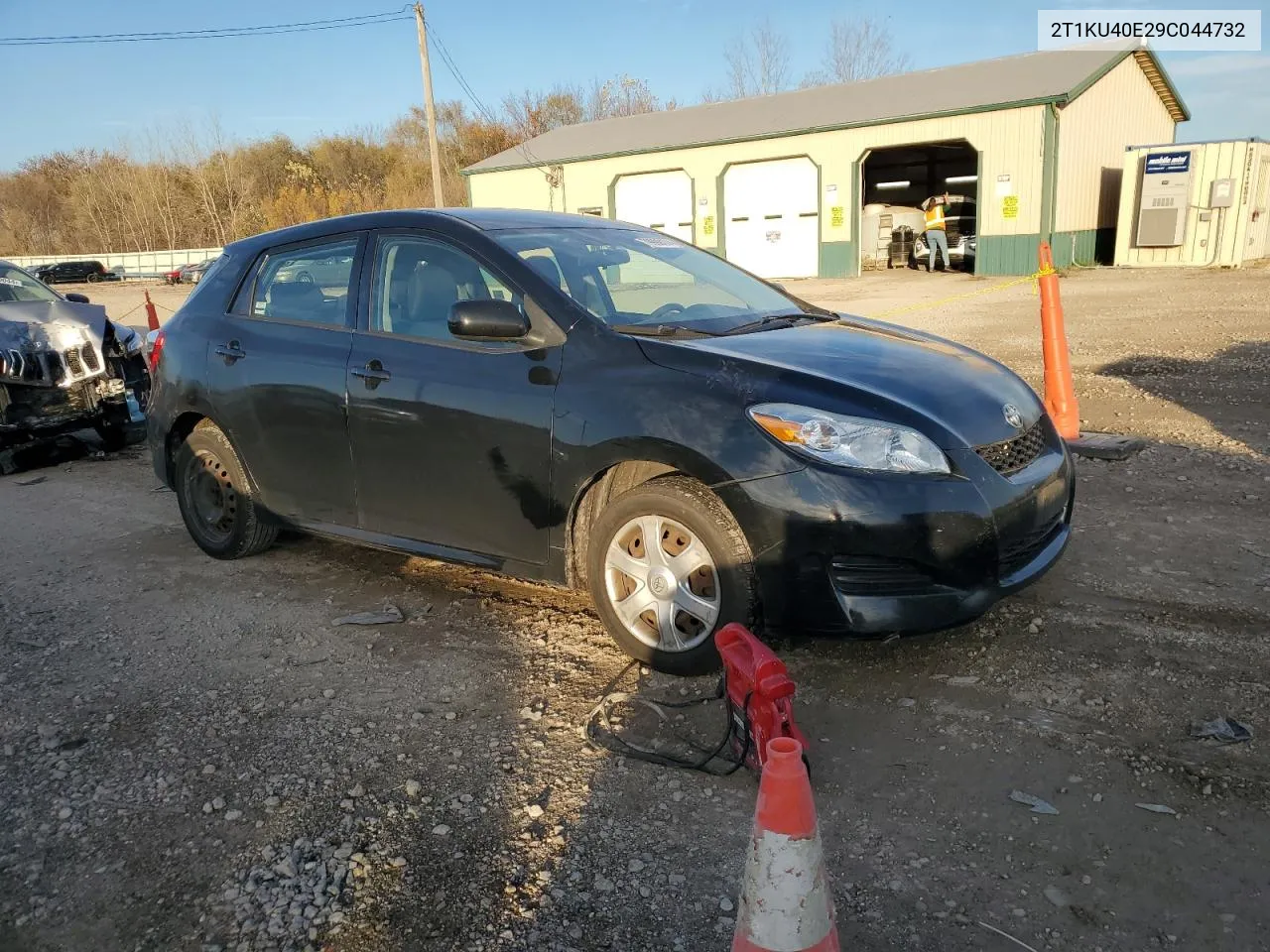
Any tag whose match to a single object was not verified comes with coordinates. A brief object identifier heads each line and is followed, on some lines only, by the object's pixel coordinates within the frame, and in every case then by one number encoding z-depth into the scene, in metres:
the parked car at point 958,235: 25.64
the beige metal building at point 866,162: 22.75
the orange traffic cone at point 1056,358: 6.19
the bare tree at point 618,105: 53.94
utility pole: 27.78
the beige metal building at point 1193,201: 21.14
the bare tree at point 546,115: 52.66
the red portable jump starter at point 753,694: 2.80
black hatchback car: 3.26
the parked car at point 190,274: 36.24
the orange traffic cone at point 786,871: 1.89
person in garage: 24.72
